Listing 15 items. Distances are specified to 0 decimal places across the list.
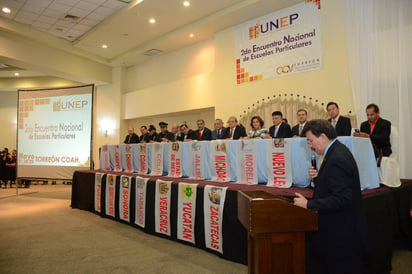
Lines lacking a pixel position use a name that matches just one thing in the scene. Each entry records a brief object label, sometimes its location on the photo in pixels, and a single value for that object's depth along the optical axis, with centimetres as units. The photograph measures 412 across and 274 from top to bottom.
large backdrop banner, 505
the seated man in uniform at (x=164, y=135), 516
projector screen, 723
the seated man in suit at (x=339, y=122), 357
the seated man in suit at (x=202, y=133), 491
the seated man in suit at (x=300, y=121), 387
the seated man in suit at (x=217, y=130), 473
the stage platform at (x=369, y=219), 223
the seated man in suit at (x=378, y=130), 311
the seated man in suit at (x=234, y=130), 424
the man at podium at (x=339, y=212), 132
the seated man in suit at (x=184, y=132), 496
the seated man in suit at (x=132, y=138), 600
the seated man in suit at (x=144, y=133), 567
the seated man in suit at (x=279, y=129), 383
